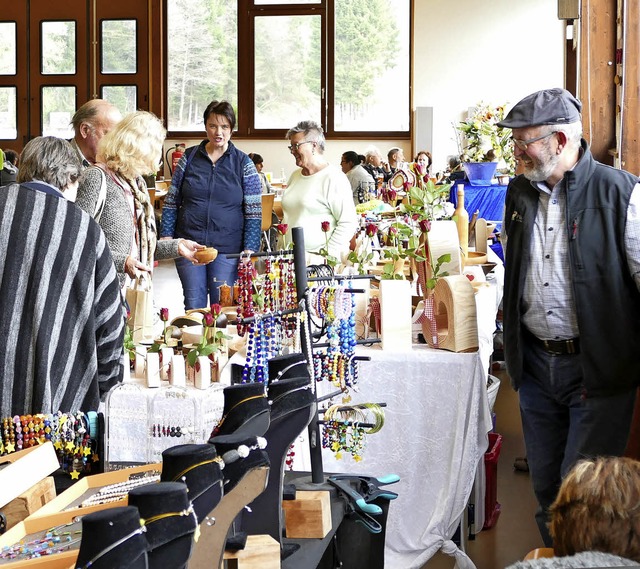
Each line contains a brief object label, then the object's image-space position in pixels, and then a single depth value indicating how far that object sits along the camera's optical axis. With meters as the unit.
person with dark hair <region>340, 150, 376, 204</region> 10.04
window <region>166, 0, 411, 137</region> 16.23
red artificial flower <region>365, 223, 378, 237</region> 4.54
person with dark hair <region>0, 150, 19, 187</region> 9.16
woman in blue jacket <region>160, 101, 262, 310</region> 5.29
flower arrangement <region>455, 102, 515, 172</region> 8.59
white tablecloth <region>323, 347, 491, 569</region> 3.43
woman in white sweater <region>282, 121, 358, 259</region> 5.02
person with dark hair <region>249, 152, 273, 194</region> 10.59
